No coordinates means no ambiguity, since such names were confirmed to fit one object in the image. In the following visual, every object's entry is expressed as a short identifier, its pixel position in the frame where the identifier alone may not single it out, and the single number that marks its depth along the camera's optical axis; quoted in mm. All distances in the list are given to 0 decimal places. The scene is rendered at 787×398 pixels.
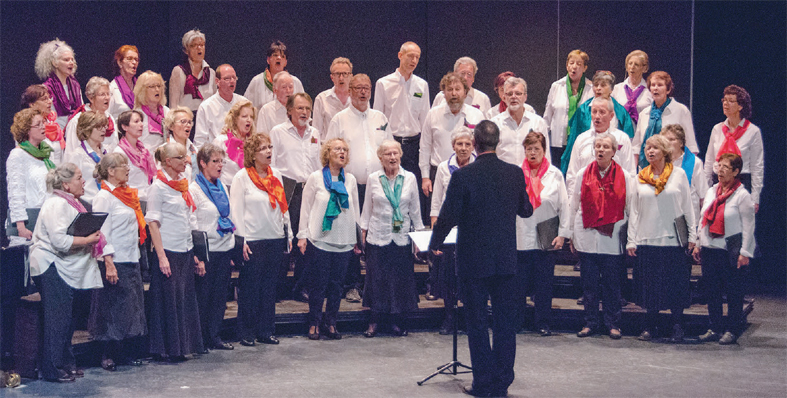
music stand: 10203
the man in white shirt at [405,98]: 15375
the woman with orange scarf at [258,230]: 12398
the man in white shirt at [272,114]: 14617
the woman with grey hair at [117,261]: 10844
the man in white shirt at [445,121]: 14289
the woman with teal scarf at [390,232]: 12969
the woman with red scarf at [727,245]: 12648
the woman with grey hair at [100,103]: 12519
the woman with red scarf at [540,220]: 13062
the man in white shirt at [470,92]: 15422
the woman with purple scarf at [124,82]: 13727
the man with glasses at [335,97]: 14984
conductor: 9586
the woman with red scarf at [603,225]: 12883
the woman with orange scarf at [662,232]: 12727
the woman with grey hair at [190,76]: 15094
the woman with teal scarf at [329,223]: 12766
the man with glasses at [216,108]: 14156
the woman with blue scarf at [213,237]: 11937
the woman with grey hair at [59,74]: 12922
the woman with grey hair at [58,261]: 10297
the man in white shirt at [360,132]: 14102
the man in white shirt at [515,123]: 14039
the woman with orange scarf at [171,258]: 11359
